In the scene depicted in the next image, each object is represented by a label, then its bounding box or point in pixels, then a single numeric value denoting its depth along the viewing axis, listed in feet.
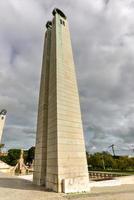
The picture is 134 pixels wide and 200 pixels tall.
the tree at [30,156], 123.96
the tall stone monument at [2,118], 92.03
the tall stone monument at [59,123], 25.95
